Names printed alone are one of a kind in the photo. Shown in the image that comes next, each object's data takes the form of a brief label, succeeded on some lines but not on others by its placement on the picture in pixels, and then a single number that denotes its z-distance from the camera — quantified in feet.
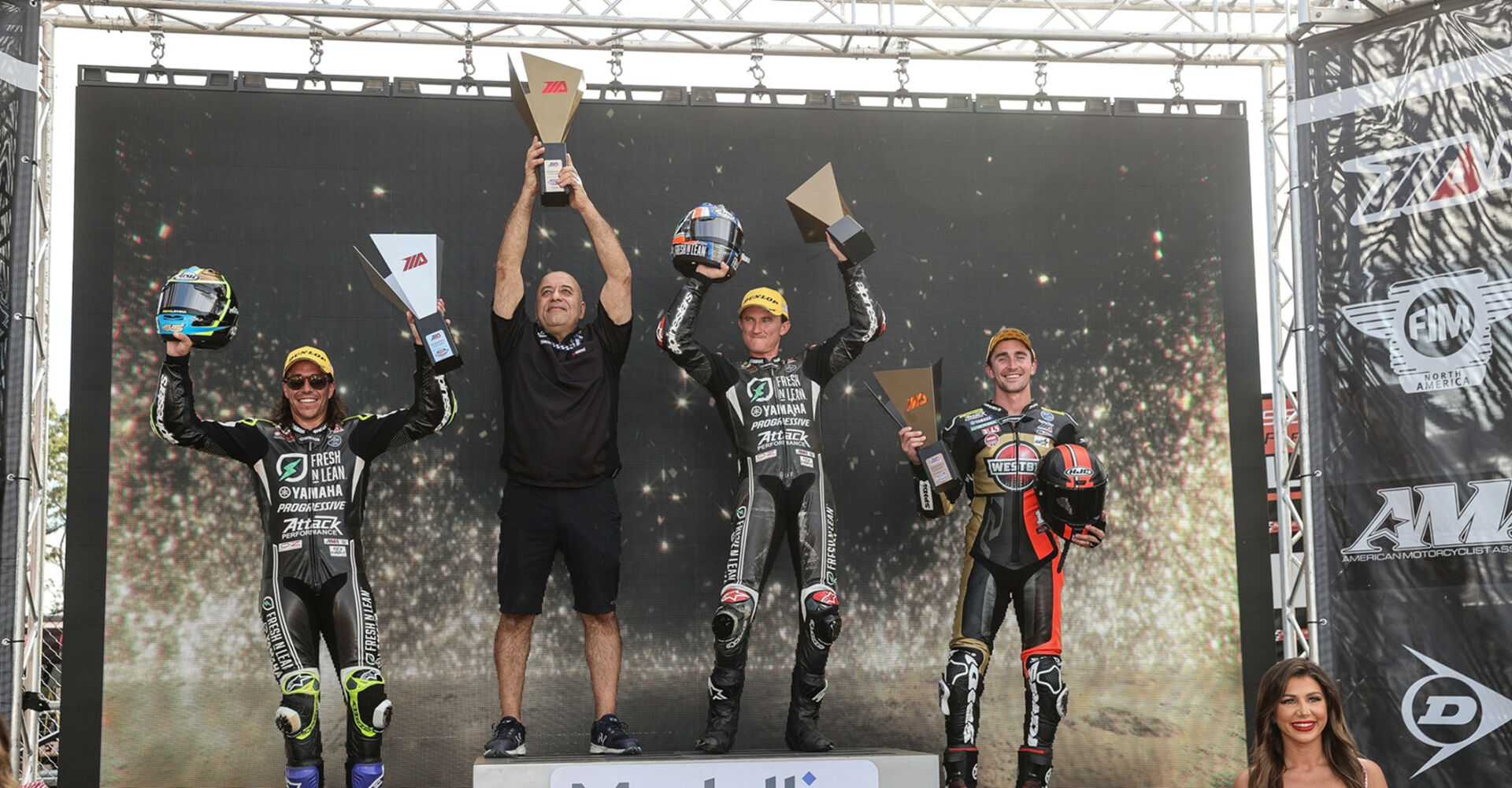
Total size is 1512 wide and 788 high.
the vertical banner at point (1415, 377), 15.26
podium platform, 13.52
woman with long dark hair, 9.39
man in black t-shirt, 15.17
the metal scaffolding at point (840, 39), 16.30
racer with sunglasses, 13.75
